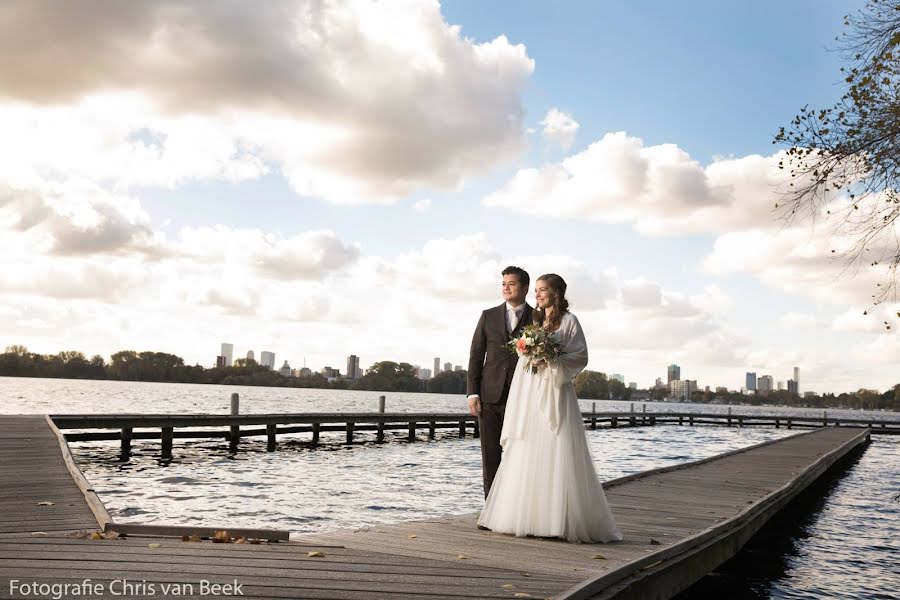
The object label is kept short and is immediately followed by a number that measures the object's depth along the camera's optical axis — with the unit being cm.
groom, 681
